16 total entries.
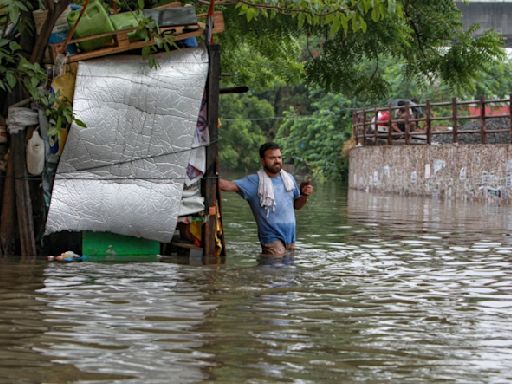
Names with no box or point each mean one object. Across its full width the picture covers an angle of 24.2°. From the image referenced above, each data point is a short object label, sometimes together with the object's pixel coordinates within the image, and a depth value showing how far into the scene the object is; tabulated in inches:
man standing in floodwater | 478.9
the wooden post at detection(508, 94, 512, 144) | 1106.7
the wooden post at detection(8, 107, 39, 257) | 448.5
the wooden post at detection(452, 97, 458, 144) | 1163.3
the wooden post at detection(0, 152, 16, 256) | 455.5
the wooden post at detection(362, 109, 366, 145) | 1527.8
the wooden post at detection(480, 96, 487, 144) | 1135.6
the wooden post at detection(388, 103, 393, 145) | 1388.2
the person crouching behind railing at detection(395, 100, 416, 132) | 1334.9
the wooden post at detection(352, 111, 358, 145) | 1666.8
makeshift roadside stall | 442.9
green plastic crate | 459.5
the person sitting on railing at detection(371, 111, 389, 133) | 1454.8
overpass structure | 1669.5
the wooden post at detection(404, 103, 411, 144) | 1330.0
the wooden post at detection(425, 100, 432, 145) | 1219.5
